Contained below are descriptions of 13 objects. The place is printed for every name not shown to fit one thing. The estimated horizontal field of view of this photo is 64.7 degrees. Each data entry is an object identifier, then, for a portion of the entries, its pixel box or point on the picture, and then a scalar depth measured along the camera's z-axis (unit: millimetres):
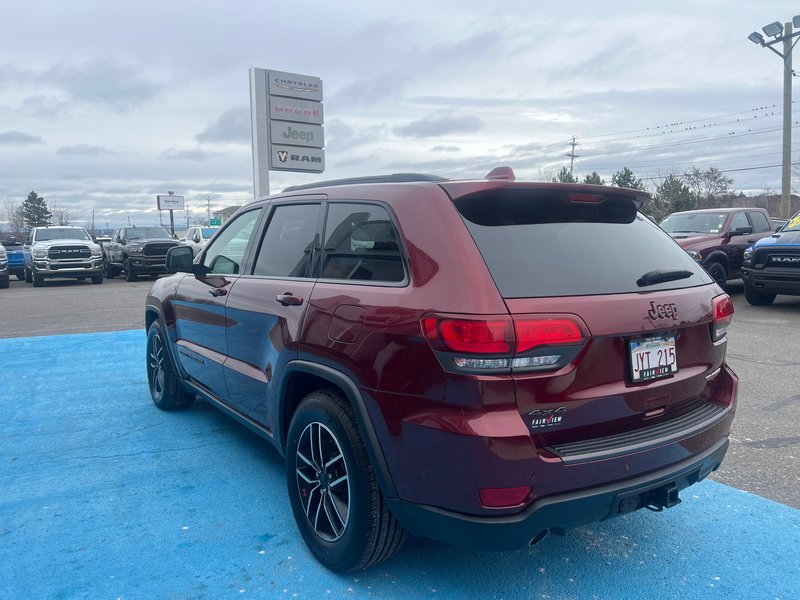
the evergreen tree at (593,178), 61088
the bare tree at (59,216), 94200
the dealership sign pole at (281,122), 18984
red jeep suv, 2287
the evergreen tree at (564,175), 72125
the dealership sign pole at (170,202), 83125
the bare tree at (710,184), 63688
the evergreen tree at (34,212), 85125
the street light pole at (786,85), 22188
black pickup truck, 20516
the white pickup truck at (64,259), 19312
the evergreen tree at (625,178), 66125
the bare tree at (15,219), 87562
